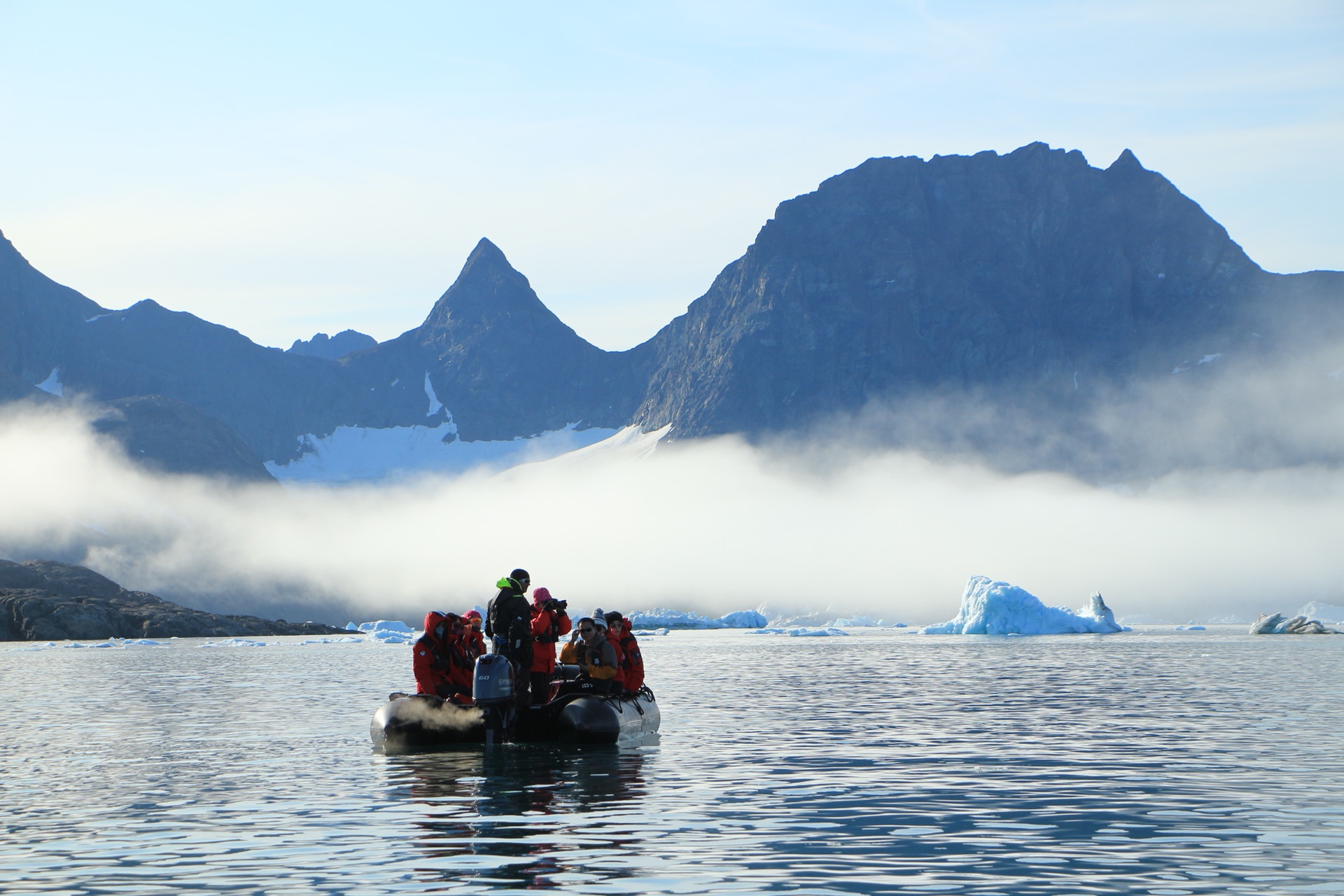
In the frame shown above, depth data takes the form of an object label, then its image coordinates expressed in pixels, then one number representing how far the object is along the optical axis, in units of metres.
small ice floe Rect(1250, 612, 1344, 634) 154.62
